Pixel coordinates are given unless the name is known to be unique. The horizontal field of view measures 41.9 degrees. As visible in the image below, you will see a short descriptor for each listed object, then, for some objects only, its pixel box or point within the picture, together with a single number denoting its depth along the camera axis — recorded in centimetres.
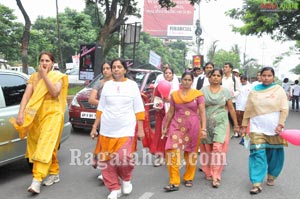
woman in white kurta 429
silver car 475
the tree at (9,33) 2784
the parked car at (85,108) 866
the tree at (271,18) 1638
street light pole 2898
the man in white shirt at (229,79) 767
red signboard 6306
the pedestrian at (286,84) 1955
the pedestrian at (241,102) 903
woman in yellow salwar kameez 453
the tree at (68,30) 3653
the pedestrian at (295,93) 1895
